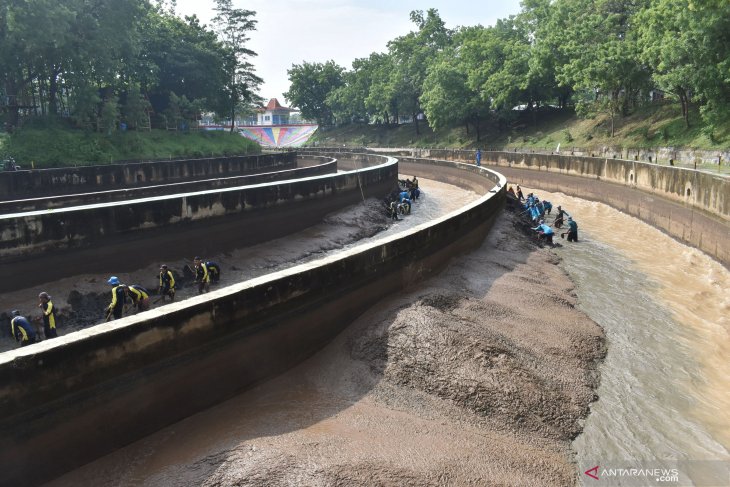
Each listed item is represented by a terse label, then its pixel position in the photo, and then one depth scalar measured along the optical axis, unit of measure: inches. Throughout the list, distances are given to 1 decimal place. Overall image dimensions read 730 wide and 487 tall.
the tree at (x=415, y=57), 3110.2
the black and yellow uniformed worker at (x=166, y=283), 559.8
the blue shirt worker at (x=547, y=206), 1124.4
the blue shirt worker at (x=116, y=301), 462.3
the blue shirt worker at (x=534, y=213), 1022.6
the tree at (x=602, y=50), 1550.2
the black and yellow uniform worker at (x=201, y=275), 584.7
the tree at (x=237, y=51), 2736.2
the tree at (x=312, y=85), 4185.5
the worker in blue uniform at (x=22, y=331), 410.0
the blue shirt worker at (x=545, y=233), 855.7
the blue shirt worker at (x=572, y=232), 893.8
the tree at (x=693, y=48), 1093.1
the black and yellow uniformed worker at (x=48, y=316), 440.1
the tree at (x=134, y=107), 1929.1
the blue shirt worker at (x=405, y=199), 1178.5
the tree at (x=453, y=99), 2472.9
